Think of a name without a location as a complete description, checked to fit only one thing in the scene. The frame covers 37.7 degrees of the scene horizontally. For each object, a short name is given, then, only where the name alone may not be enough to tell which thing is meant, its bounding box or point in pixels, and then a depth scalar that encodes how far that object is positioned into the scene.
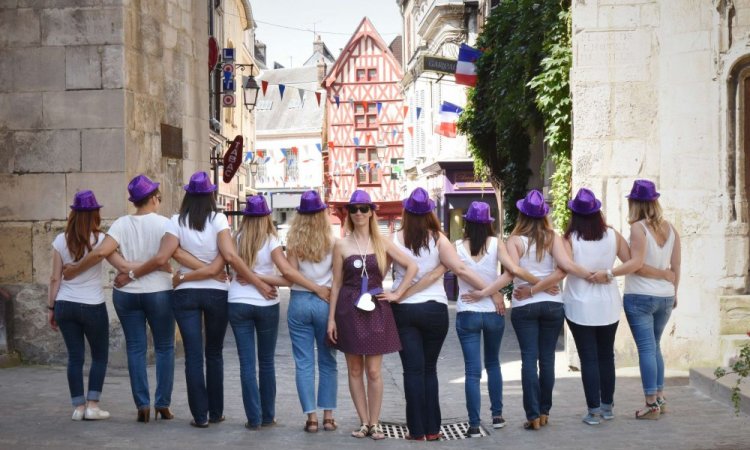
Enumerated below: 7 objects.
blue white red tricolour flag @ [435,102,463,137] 31.45
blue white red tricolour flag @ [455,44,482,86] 20.52
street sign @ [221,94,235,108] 26.75
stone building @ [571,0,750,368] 10.37
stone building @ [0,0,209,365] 11.04
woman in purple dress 7.16
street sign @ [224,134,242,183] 26.08
